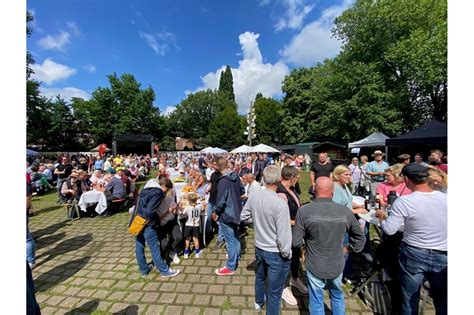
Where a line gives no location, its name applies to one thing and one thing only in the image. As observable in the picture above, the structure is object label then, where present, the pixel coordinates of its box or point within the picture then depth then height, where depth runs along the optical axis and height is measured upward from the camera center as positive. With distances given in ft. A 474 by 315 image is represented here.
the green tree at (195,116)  166.89 +32.68
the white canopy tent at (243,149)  52.81 +1.87
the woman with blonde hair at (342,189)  10.01 -1.57
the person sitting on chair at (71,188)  22.70 -3.49
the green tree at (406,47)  48.21 +28.85
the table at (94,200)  21.76 -4.57
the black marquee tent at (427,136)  25.47 +2.64
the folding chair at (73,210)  22.09 -5.62
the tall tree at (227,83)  188.87 +67.04
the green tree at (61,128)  116.88 +16.11
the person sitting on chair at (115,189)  23.54 -3.71
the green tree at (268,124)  125.59 +19.48
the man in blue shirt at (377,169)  22.47 -1.36
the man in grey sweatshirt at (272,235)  7.55 -2.86
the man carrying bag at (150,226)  10.67 -3.71
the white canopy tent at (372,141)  42.94 +3.12
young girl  13.69 -4.13
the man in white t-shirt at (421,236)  6.54 -2.52
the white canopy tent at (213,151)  67.62 +1.76
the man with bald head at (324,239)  6.71 -2.74
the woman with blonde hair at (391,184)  11.54 -1.55
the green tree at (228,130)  141.08 +17.63
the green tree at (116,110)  119.65 +27.11
